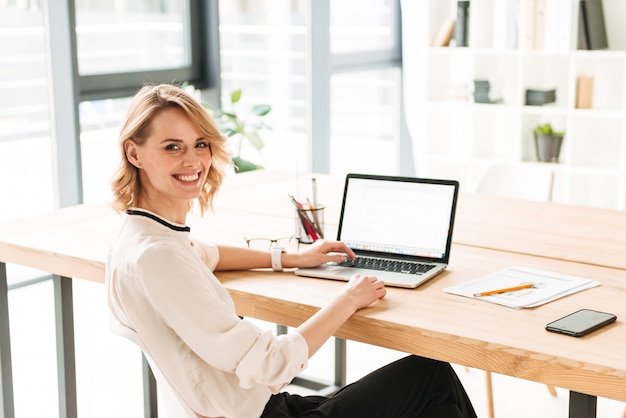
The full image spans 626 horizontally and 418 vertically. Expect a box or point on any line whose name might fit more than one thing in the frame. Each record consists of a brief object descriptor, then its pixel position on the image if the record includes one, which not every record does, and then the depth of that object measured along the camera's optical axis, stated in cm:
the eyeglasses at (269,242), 242
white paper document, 195
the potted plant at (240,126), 479
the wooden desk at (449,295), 165
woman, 168
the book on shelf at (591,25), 501
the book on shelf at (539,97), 531
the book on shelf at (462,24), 549
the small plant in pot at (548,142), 530
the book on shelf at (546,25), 504
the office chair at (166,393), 176
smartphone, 173
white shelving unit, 512
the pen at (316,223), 248
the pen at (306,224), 248
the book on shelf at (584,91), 512
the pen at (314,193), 255
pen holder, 248
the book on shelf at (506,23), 528
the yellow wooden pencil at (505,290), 198
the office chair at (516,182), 345
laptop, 220
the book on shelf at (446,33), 565
